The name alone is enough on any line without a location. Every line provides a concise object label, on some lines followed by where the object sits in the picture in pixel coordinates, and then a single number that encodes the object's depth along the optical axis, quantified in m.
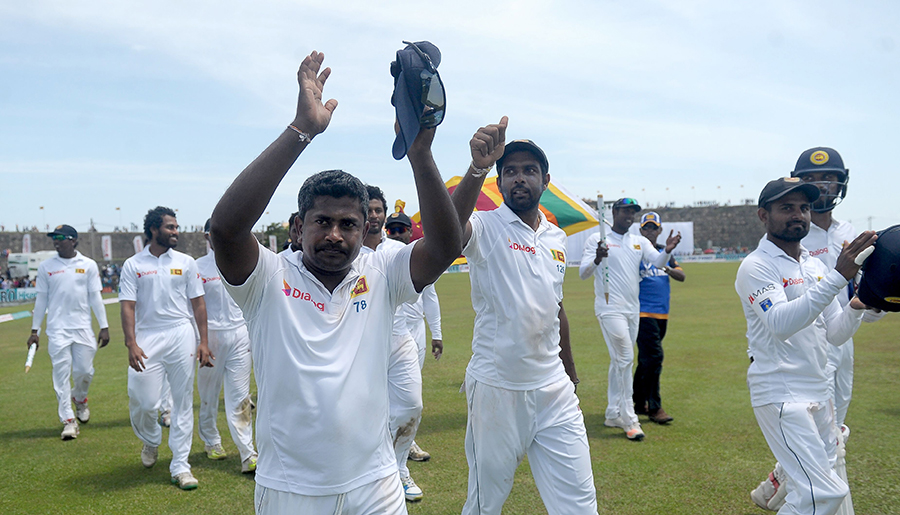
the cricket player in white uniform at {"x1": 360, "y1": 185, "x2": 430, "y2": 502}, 5.79
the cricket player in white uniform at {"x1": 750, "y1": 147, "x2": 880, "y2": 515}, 4.83
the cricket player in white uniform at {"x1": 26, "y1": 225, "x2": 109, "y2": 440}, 8.59
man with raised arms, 2.43
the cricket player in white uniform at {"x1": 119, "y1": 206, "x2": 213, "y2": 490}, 6.38
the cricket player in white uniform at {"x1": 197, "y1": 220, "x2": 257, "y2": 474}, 6.67
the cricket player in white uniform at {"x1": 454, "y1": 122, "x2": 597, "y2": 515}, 3.91
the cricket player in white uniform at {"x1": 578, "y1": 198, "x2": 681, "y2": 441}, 7.40
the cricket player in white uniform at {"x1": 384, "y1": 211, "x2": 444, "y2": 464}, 6.74
